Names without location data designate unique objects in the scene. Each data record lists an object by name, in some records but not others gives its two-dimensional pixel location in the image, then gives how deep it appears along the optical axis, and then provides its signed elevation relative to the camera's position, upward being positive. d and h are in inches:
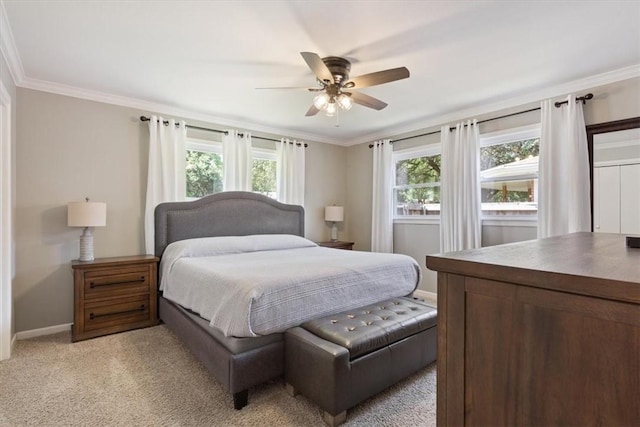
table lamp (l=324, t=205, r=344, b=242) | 207.9 +1.1
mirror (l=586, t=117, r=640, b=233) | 113.0 +22.3
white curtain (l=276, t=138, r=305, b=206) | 191.8 +26.7
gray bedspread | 80.3 -19.9
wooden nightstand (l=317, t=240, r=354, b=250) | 194.1 -17.8
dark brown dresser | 18.8 -8.3
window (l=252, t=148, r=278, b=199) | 187.2 +26.2
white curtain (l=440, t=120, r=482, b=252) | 153.6 +13.7
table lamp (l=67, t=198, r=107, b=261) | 121.2 -1.2
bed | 77.7 -22.5
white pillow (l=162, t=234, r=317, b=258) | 133.5 -13.5
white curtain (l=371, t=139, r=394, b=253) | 195.5 +11.2
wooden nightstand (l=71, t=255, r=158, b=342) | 118.0 -31.5
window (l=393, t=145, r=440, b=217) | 181.3 +20.3
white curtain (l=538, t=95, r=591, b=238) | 121.1 +17.6
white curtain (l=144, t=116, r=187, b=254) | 145.9 +22.3
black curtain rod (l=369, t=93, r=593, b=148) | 122.2 +46.1
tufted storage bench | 70.5 -33.5
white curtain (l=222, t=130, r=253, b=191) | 170.6 +29.4
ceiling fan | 94.4 +42.2
